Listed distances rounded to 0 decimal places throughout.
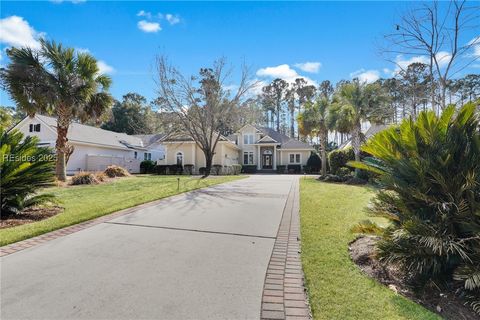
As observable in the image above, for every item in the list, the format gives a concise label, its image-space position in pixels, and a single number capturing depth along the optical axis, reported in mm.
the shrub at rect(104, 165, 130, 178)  21700
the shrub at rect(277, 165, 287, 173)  38688
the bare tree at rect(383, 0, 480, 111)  6562
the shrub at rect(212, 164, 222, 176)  31539
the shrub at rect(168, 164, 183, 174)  33438
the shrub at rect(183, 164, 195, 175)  33500
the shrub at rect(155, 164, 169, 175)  33750
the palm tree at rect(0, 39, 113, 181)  15227
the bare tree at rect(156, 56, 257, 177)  21978
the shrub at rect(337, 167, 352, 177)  23375
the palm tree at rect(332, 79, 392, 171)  20906
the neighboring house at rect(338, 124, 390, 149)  31988
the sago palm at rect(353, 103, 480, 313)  3631
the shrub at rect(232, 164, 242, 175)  33809
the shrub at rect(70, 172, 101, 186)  16628
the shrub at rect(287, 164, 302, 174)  38594
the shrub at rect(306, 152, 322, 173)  37956
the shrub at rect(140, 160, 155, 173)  35188
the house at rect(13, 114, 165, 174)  27153
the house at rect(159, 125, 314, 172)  35125
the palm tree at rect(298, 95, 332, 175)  26578
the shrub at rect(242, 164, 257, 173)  40281
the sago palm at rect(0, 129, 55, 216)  6523
